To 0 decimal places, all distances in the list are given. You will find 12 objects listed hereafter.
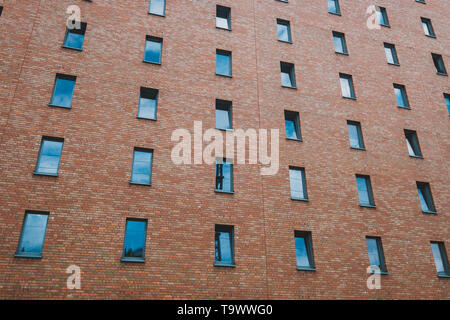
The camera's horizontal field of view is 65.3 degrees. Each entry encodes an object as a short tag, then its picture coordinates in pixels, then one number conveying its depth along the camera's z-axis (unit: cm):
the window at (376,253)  1602
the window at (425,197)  1841
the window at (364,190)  1747
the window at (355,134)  1891
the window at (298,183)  1658
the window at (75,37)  1694
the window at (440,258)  1684
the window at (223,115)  1738
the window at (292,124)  1819
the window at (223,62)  1864
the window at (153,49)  1777
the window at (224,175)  1590
